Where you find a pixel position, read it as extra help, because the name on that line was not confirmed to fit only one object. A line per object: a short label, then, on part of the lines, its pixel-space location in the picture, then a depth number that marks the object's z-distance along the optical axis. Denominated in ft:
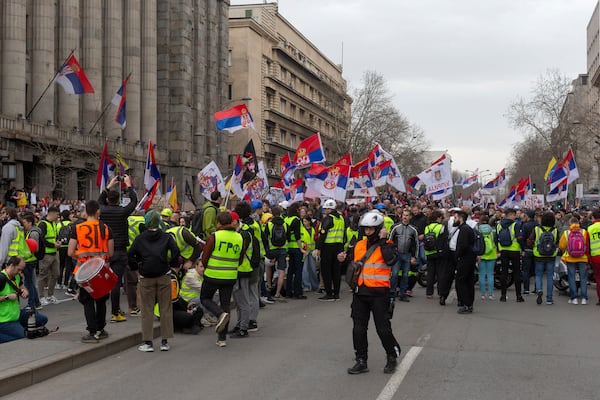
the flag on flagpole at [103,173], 50.02
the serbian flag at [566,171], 86.63
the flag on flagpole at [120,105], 78.59
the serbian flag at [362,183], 86.84
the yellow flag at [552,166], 97.27
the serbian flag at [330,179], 70.08
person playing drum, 29.40
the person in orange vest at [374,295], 25.84
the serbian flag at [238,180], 59.52
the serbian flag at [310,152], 73.15
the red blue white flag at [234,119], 64.23
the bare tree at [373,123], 207.41
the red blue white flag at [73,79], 78.74
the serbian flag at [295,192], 82.53
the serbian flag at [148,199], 51.29
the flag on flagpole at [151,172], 54.70
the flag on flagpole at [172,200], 68.15
